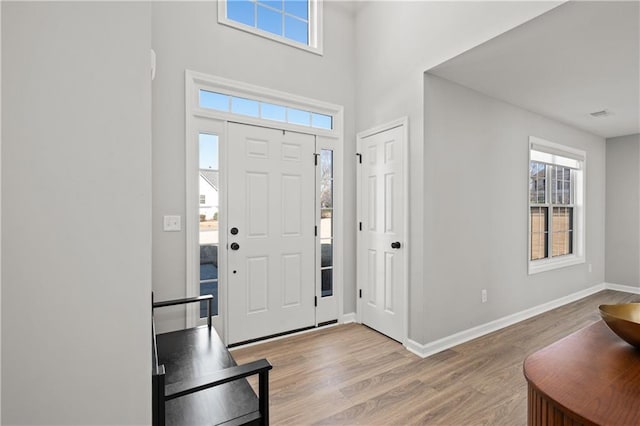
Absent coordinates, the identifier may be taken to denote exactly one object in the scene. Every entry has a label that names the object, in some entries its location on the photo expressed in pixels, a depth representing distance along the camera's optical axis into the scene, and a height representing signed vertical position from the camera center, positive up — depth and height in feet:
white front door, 9.22 -0.65
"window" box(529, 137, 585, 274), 12.84 +0.28
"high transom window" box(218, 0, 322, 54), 9.34 +6.35
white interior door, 9.44 -0.71
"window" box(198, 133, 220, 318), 8.80 -0.10
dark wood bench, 3.32 -2.79
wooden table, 2.28 -1.49
